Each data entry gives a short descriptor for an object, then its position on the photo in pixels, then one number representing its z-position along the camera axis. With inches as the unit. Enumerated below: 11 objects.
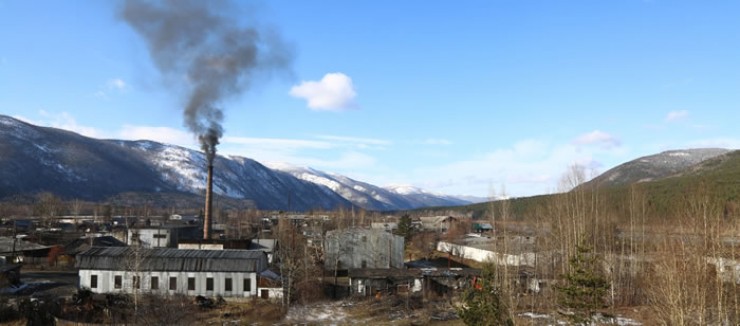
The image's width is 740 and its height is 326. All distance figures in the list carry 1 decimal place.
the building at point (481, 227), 4377.5
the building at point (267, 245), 2294.5
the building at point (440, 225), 4290.6
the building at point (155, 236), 2635.3
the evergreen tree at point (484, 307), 766.5
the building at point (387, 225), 3971.5
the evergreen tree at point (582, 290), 840.3
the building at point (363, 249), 2149.4
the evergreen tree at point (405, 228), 3255.4
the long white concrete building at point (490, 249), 2076.9
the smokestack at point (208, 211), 2415.6
